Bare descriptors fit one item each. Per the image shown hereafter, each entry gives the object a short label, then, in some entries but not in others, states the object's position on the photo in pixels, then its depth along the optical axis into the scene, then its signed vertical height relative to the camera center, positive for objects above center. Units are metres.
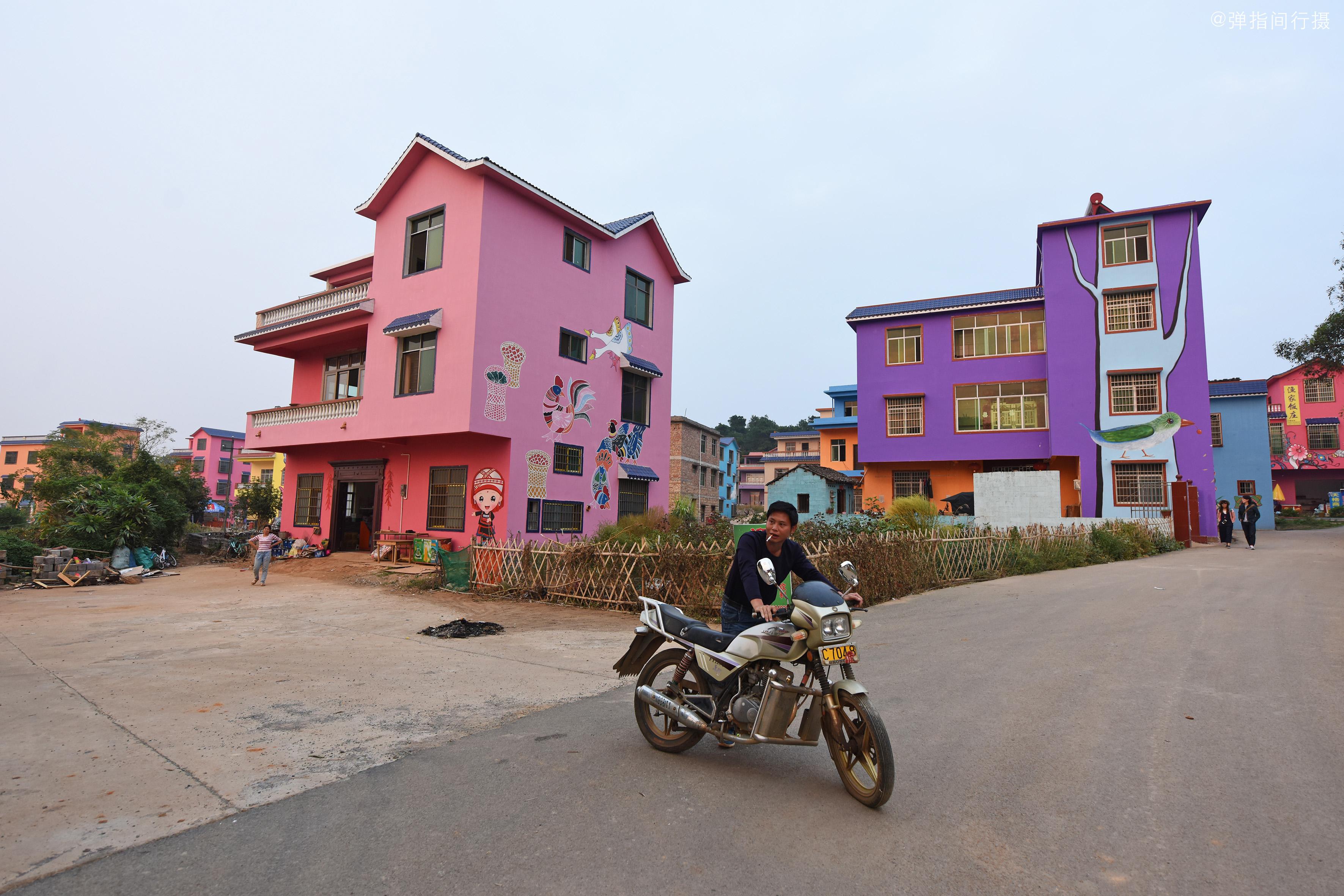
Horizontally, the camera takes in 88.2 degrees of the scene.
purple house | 24.59 +5.83
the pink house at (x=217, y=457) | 63.16 +4.62
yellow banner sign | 39.97 +7.14
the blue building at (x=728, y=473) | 54.59 +3.69
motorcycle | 3.72 -1.02
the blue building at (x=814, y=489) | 34.47 +1.63
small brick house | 43.16 +3.43
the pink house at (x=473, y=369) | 17.36 +4.01
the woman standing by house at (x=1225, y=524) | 21.11 +0.19
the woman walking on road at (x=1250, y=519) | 18.88 +0.34
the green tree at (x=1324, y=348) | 23.50 +6.47
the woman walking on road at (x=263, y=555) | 15.28 -1.03
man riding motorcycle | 4.35 -0.28
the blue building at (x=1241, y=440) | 33.28 +4.41
